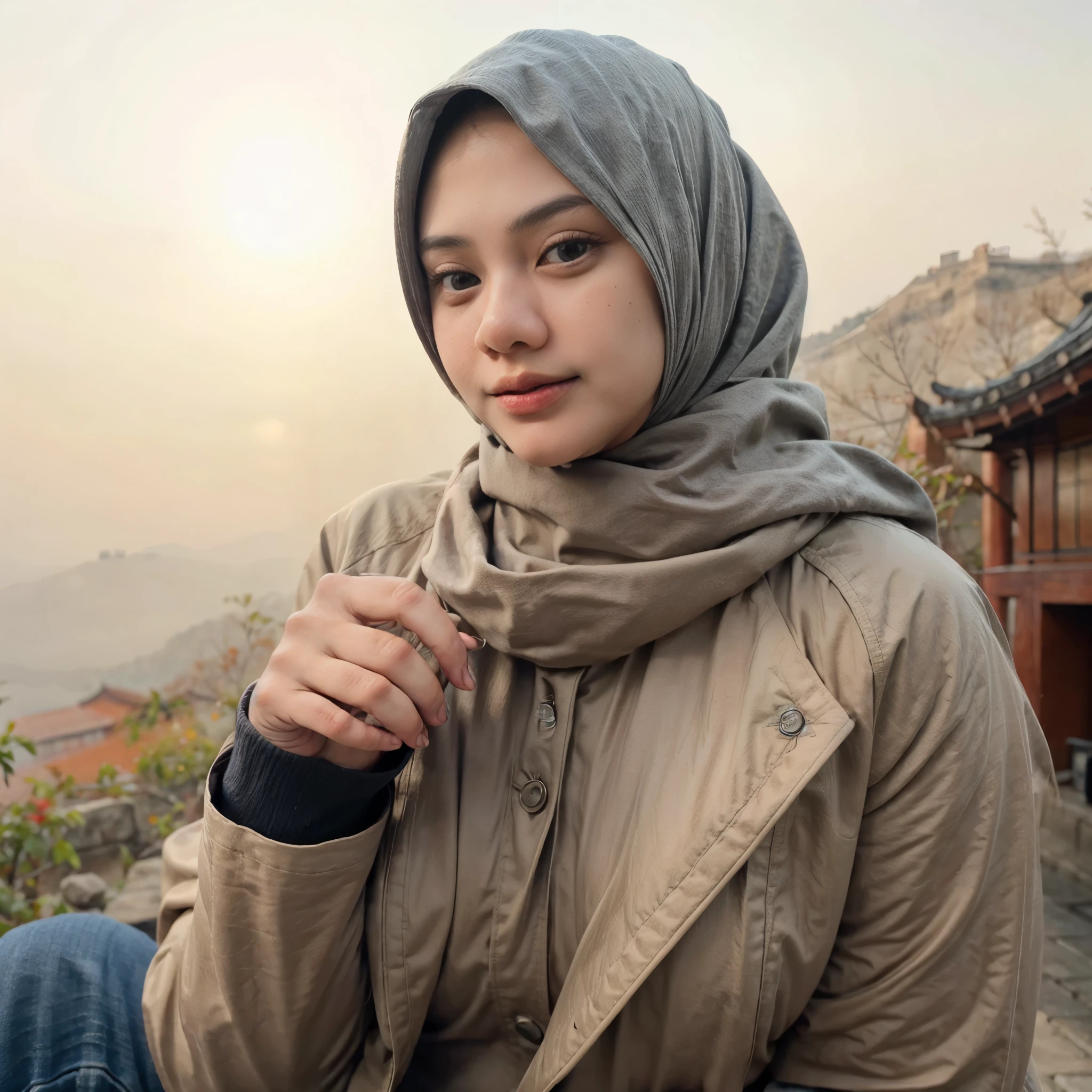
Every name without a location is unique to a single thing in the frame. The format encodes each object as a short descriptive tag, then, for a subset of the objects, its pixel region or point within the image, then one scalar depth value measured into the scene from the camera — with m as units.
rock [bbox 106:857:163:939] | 2.44
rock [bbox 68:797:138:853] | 2.78
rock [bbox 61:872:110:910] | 2.60
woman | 0.80
